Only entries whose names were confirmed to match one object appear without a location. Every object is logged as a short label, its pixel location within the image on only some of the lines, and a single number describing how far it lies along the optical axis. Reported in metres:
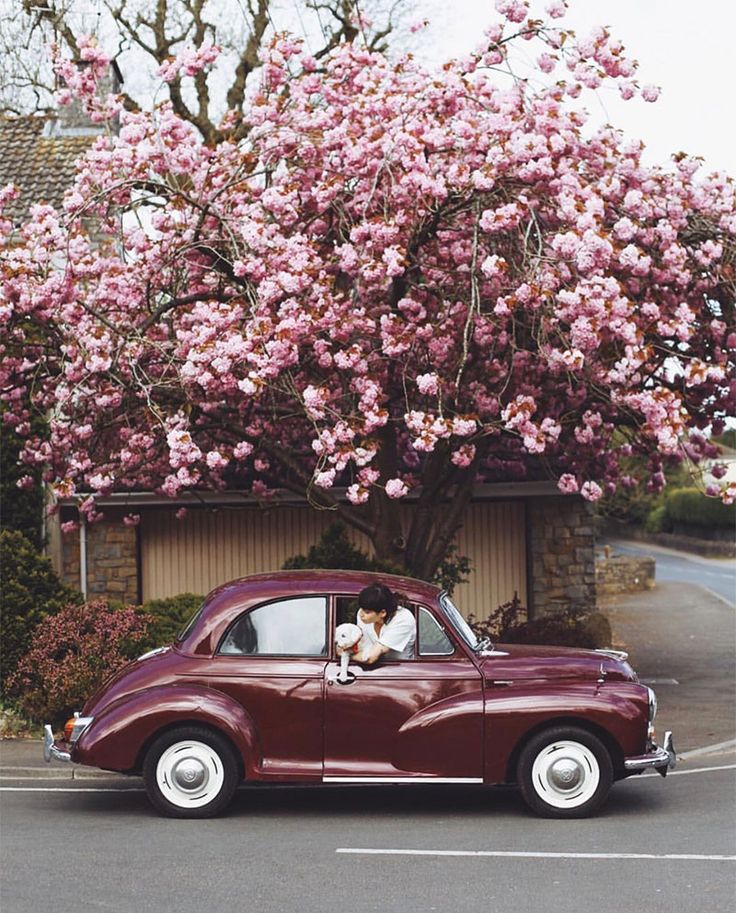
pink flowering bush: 13.66
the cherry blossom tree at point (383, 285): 13.46
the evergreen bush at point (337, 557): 14.80
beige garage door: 20.08
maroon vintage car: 9.80
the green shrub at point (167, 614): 14.65
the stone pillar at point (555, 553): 19.86
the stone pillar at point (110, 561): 20.17
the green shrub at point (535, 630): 16.56
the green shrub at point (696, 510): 48.66
